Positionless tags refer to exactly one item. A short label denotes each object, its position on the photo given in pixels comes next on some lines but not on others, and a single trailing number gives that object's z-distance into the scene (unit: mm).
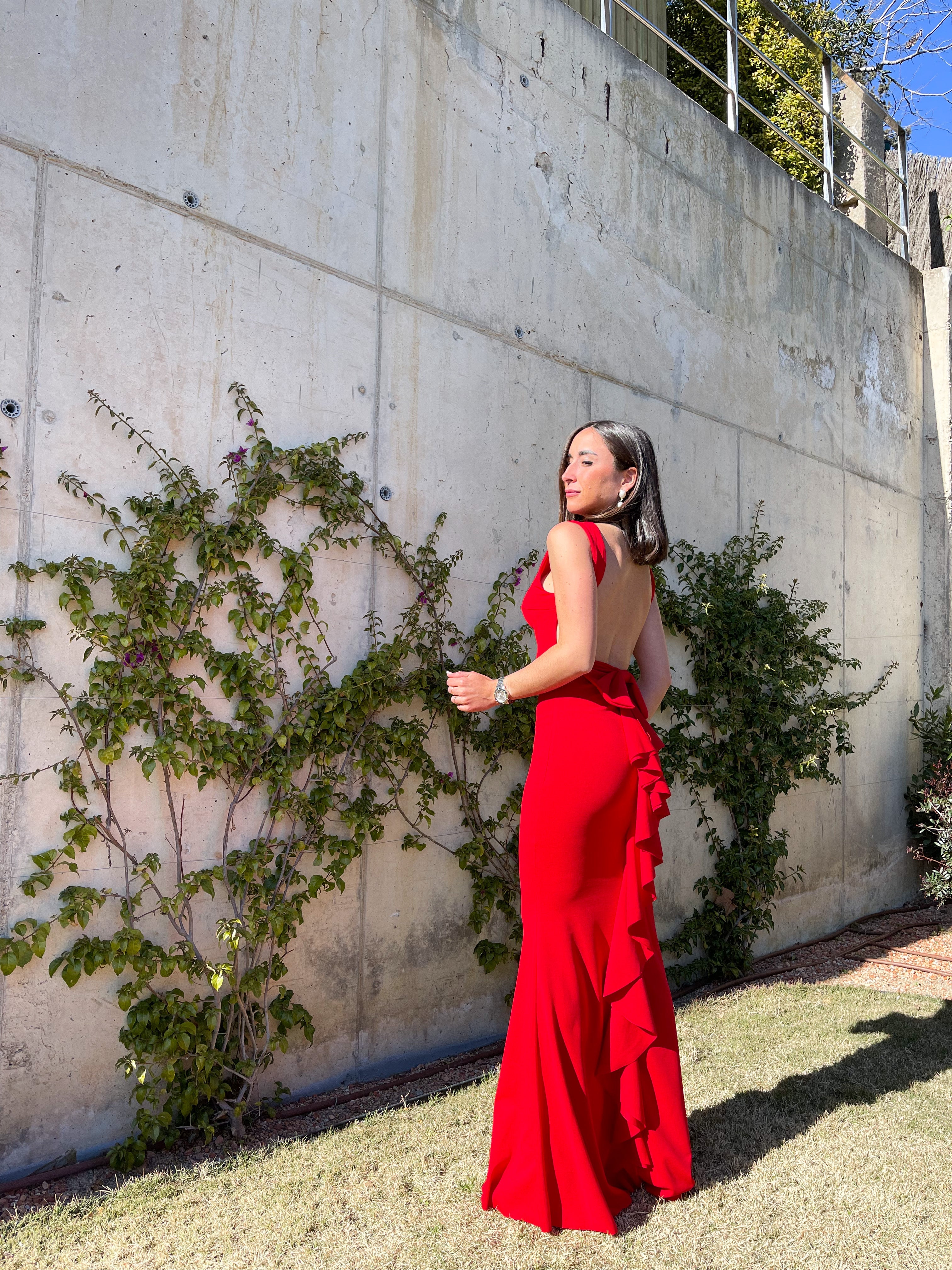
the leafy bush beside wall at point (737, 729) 4617
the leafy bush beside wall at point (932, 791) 6371
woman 2211
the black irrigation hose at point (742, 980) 4438
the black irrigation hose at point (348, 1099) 2352
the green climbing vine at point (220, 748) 2502
